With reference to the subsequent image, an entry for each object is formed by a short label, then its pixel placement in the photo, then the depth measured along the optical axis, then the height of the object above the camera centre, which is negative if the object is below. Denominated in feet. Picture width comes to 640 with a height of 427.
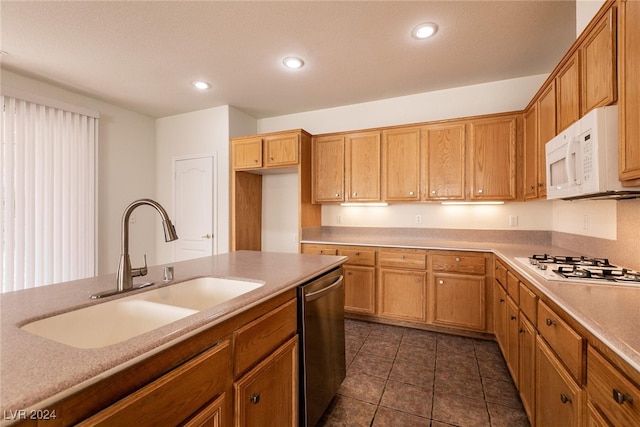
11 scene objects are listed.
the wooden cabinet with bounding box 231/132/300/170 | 11.65 +2.73
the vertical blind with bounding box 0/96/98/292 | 9.31 +0.74
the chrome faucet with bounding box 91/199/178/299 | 3.99 -0.49
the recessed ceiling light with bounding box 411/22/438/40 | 7.17 +4.86
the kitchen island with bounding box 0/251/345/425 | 1.79 -1.11
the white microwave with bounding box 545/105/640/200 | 4.44 +0.97
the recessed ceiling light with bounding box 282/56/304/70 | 8.75 +4.88
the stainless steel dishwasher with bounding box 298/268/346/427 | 4.80 -2.50
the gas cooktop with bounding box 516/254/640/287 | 4.44 -1.05
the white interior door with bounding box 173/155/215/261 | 13.19 +0.37
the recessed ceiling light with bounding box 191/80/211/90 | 10.38 +4.92
